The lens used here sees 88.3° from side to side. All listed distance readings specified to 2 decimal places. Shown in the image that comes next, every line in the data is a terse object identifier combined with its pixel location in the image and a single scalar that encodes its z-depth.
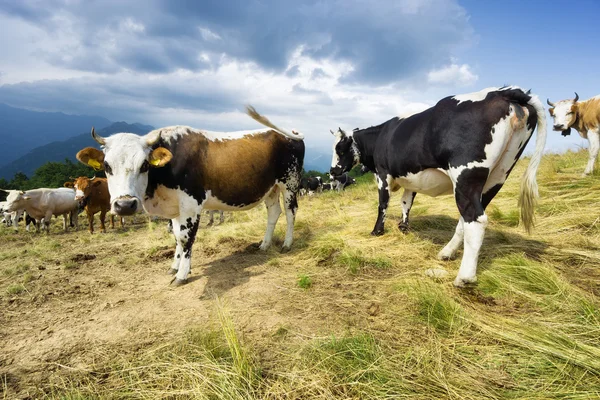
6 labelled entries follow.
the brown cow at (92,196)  11.21
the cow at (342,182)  23.48
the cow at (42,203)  12.48
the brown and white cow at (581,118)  8.25
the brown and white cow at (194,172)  3.72
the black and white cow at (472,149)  3.44
